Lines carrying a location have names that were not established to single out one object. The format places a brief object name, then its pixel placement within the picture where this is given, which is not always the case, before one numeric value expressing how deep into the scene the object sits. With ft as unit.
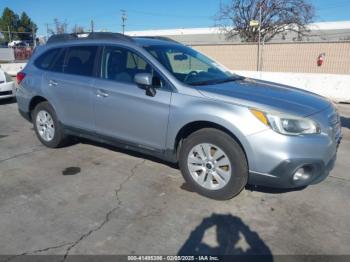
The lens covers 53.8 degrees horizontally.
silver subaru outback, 11.23
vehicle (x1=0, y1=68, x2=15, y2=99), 32.50
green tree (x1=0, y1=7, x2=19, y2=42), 268.62
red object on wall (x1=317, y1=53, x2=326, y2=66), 47.01
